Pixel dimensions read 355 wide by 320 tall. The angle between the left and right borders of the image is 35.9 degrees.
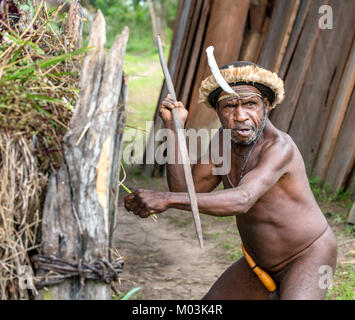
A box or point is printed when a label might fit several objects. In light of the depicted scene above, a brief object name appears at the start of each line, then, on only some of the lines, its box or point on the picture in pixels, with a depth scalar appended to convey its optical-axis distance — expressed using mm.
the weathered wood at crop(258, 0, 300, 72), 5730
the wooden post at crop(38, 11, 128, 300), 2023
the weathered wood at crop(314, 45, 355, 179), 5301
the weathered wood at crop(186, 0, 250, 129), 6031
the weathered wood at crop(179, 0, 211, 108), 6125
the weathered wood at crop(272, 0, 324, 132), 5566
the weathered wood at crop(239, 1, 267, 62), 6172
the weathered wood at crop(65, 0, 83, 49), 2916
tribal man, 2914
